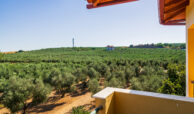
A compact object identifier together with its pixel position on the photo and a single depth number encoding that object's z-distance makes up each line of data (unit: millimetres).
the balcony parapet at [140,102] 1558
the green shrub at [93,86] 10703
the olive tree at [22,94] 8320
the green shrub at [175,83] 5064
